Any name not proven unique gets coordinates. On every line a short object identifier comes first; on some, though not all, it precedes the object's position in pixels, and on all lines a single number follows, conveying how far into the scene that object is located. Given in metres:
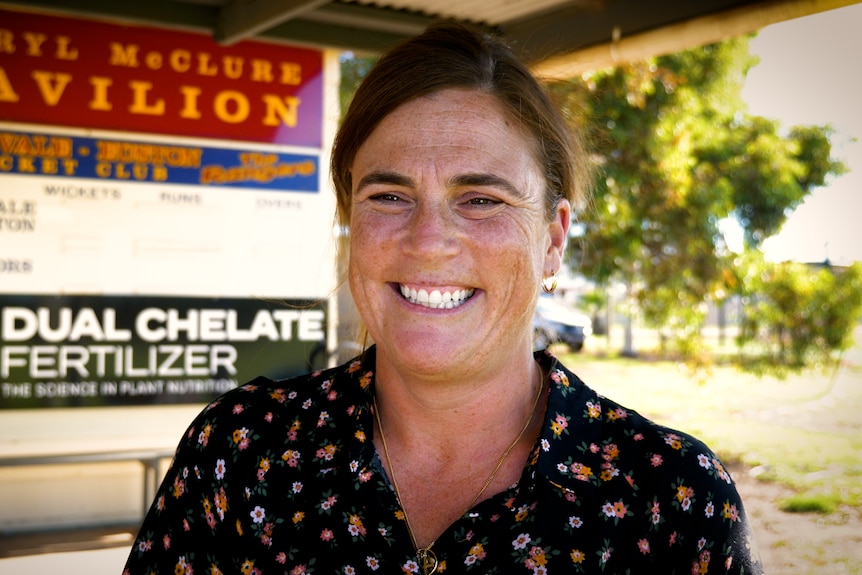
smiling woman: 1.34
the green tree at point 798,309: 8.14
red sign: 3.87
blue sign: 3.87
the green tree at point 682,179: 7.79
